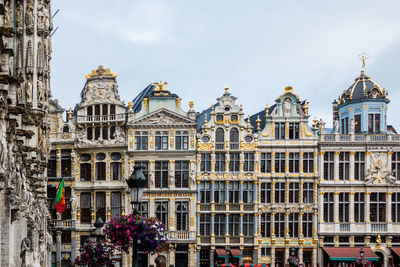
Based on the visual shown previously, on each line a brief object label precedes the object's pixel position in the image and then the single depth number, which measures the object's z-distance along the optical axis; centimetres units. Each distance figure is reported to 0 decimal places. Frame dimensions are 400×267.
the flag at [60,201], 4359
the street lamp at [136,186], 1955
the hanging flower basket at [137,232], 2192
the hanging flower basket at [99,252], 3259
